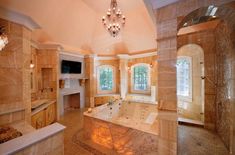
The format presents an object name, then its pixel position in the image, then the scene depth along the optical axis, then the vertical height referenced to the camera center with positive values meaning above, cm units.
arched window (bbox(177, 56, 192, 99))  396 -1
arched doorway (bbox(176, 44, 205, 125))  356 -24
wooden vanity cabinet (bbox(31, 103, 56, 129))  318 -127
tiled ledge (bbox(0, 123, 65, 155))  114 -71
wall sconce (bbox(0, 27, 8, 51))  177 +64
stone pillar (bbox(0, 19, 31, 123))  221 +12
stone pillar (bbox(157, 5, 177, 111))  169 +30
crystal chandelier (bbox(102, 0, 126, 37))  356 +166
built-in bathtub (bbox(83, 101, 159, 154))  218 -127
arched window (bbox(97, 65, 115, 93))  722 -11
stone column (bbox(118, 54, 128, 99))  675 +19
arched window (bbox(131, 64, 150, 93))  647 -5
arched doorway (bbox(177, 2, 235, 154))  174 +31
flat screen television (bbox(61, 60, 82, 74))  521 +53
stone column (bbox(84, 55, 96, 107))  646 -17
